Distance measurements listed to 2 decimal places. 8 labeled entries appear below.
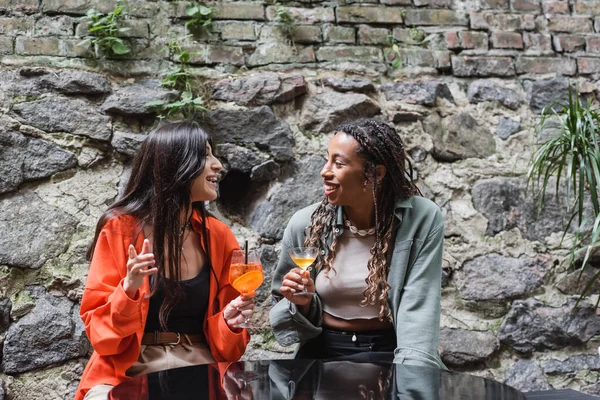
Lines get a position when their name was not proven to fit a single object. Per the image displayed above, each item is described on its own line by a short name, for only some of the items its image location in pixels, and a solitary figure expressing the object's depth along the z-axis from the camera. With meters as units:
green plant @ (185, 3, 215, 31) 2.71
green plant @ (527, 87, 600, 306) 2.55
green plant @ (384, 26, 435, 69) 2.89
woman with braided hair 2.06
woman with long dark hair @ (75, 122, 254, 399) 1.89
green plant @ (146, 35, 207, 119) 2.62
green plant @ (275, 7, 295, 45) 2.80
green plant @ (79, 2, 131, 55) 2.62
